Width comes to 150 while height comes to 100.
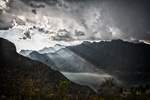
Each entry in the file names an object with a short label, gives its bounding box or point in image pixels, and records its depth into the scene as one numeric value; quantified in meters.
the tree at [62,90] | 25.69
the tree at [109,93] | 53.55
